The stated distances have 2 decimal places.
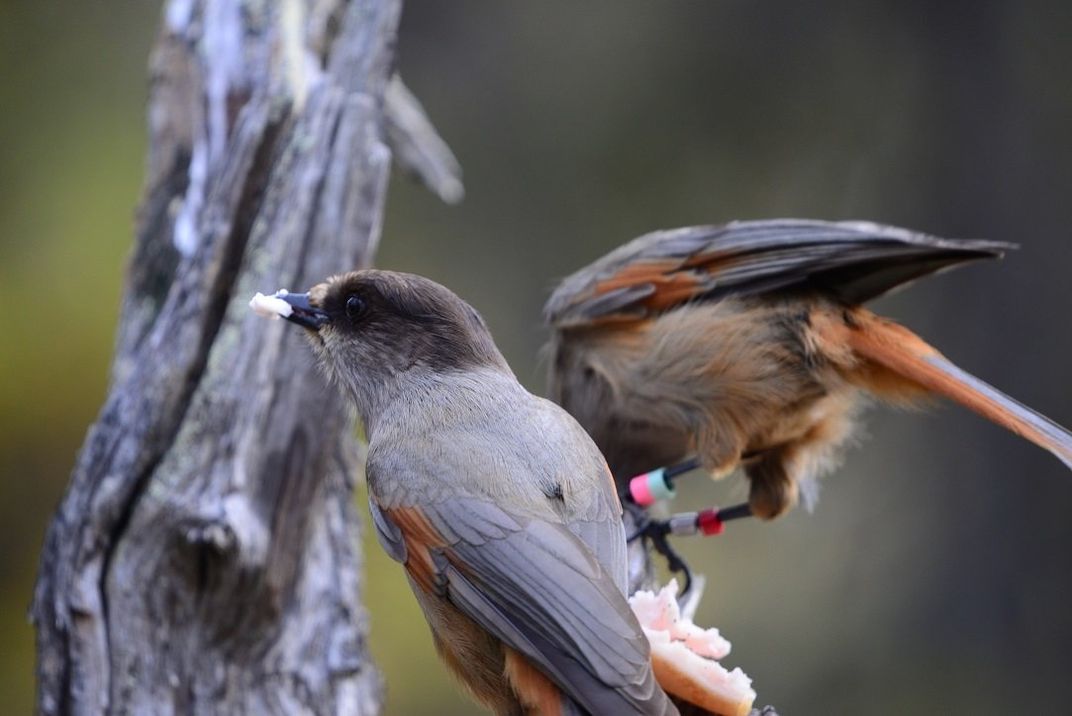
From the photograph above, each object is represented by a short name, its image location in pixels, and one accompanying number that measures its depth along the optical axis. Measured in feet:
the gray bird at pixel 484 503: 16.63
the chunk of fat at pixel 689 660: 17.52
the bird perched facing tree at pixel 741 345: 27.32
